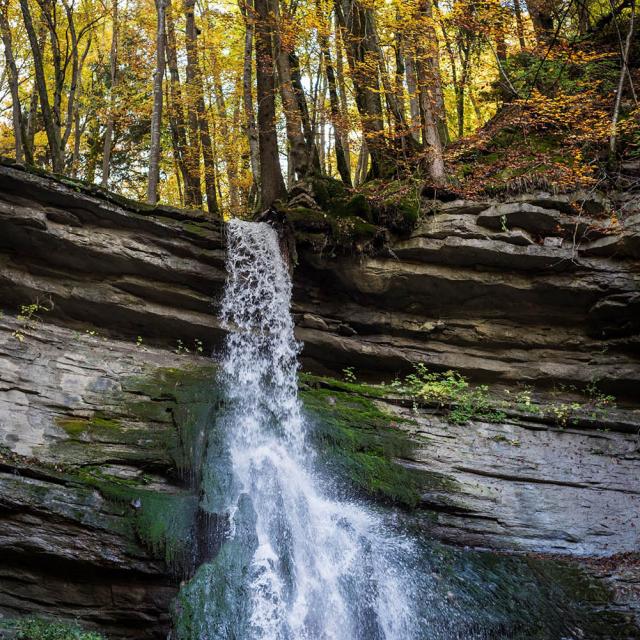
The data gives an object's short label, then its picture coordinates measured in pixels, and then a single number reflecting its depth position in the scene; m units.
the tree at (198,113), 15.57
